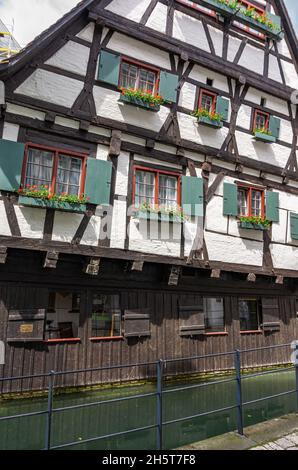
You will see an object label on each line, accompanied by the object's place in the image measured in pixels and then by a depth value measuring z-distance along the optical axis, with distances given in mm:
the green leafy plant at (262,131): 12023
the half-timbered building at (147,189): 8430
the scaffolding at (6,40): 16922
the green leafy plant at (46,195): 8134
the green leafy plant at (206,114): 10875
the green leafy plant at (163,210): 9617
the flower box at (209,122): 10836
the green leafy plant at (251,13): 11993
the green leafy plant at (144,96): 9614
